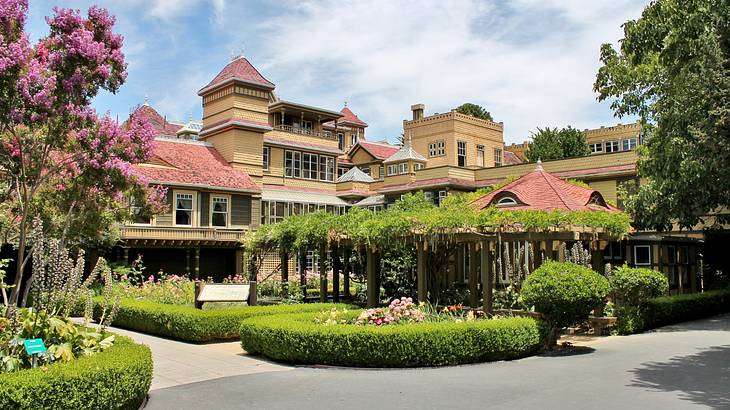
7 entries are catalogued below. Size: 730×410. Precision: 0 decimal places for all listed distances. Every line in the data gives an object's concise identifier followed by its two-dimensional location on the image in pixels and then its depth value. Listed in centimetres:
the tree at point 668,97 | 1675
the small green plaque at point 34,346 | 736
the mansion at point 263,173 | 3159
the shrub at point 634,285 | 1644
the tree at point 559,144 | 5159
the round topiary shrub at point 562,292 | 1268
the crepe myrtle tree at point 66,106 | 1148
